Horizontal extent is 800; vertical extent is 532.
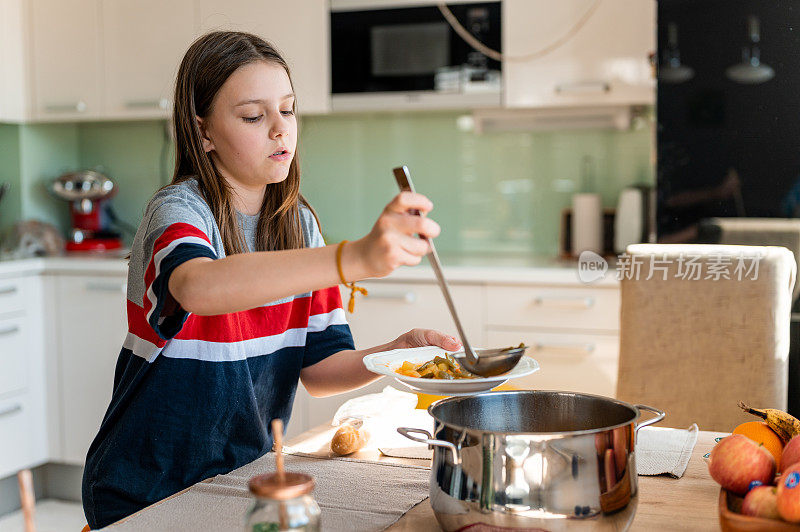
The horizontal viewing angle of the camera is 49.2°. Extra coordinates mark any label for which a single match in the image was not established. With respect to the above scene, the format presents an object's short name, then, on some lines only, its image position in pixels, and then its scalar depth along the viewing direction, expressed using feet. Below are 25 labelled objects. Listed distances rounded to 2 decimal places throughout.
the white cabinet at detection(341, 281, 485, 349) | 9.25
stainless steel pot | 2.55
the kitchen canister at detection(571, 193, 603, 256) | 10.11
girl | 4.05
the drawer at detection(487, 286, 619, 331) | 8.82
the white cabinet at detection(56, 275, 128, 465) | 10.44
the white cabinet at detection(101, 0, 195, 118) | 10.80
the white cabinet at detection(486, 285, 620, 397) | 8.84
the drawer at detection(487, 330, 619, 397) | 8.86
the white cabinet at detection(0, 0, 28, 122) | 11.19
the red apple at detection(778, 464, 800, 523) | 2.47
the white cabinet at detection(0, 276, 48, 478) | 10.18
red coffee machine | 11.46
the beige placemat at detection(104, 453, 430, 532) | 3.00
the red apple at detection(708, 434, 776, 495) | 2.77
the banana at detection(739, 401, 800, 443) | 3.35
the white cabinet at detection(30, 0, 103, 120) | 11.22
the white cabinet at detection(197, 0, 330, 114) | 10.26
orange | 3.29
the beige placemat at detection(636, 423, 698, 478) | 3.57
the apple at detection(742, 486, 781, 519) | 2.58
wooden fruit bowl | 2.52
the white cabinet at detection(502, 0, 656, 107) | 9.29
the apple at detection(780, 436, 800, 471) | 2.89
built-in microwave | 9.71
